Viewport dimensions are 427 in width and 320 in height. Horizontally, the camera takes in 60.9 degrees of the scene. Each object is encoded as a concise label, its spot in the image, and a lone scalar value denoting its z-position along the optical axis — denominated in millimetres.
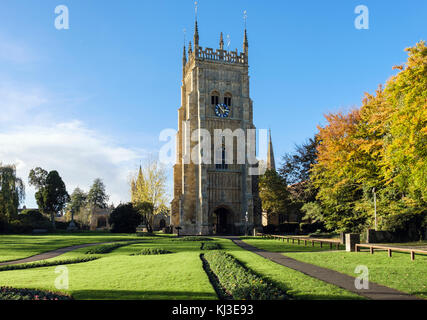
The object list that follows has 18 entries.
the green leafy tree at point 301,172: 37931
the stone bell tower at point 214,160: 47719
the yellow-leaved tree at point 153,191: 48341
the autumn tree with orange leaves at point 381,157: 16422
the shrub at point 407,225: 22672
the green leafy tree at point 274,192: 49375
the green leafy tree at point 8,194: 44781
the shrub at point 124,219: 51719
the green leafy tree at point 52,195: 61000
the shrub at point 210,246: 22016
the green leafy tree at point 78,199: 85812
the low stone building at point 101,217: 76562
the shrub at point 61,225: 63562
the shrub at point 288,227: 54269
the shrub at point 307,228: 50353
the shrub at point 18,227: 45781
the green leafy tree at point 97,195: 90688
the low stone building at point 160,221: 80381
